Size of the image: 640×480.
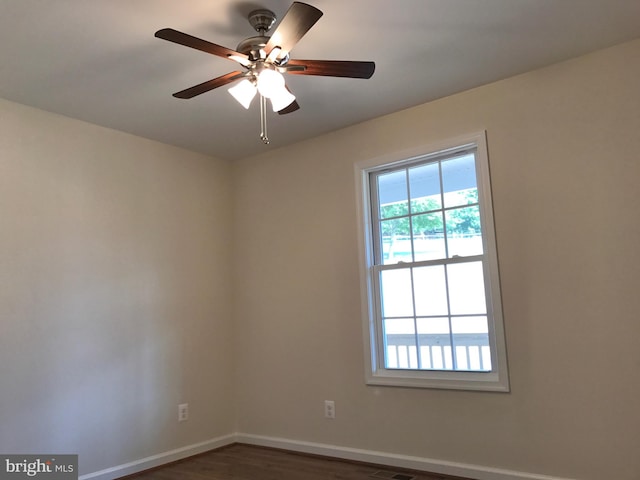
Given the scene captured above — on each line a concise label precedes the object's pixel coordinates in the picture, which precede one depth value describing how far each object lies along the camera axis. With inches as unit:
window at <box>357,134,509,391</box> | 125.6
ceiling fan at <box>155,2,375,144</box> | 80.2
